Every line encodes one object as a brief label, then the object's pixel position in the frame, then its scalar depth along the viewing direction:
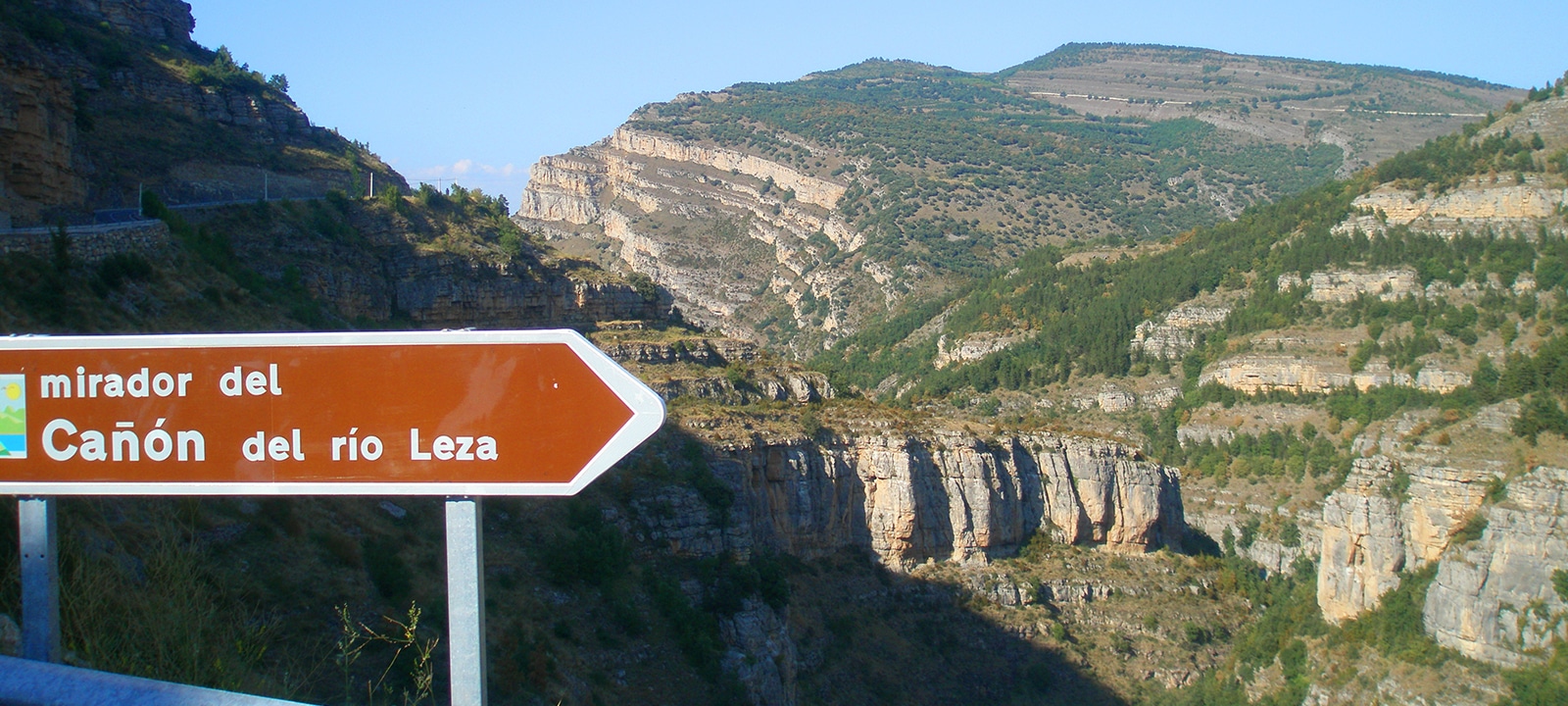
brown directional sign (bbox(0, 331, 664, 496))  4.52
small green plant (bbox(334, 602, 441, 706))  11.47
